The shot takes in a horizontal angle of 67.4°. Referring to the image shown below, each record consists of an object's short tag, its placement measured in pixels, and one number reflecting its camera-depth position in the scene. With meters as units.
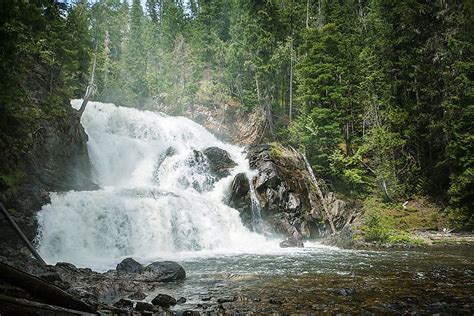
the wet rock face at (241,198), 25.45
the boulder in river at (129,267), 13.21
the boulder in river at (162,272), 12.19
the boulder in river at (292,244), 21.61
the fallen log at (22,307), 4.52
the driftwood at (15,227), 6.34
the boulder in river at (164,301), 8.81
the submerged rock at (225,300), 9.11
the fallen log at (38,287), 5.01
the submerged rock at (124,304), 8.41
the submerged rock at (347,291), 9.55
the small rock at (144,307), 8.14
